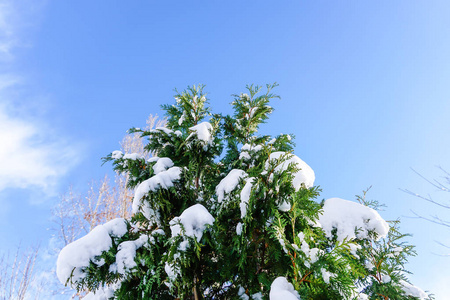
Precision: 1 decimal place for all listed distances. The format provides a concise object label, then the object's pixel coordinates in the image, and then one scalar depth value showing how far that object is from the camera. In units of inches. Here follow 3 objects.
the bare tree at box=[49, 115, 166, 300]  404.5
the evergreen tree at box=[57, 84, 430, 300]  108.5
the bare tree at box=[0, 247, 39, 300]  326.0
